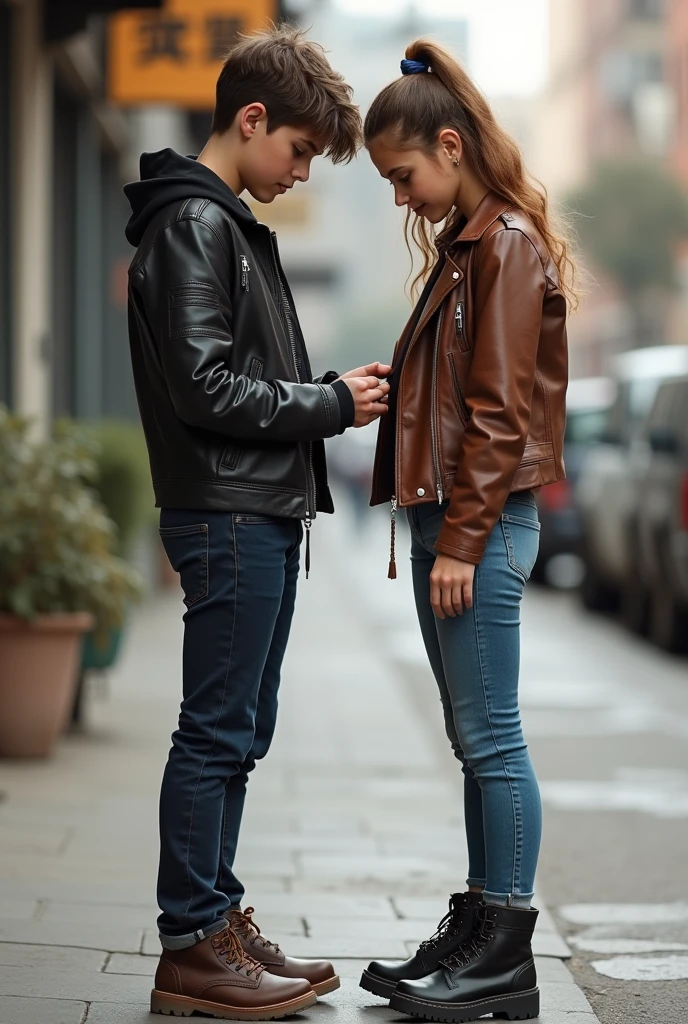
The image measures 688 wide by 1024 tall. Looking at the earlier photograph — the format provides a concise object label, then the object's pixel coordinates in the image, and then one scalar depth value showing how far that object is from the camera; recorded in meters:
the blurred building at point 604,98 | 56.69
